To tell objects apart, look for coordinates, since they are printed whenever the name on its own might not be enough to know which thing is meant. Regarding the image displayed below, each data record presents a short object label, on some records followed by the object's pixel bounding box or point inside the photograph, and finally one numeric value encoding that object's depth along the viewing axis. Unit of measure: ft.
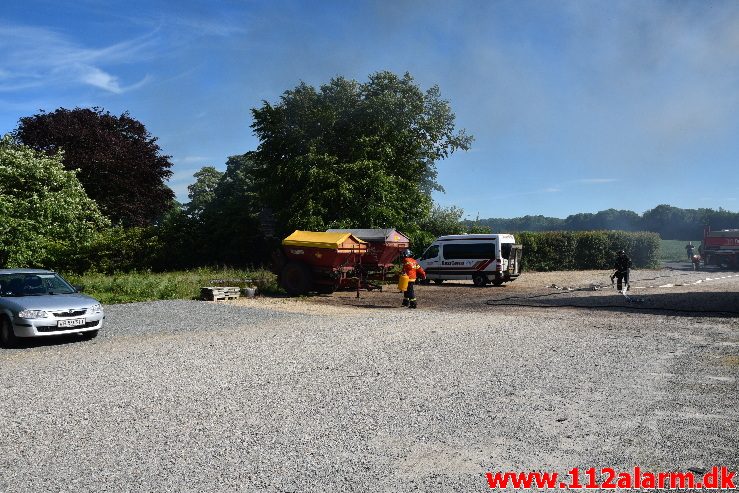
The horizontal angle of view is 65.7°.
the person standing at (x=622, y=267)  65.21
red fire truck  122.83
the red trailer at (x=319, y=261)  64.34
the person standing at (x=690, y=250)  139.33
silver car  34.65
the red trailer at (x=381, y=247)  70.38
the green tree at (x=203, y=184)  195.90
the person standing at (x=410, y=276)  55.11
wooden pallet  60.75
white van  81.71
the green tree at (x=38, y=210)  74.54
